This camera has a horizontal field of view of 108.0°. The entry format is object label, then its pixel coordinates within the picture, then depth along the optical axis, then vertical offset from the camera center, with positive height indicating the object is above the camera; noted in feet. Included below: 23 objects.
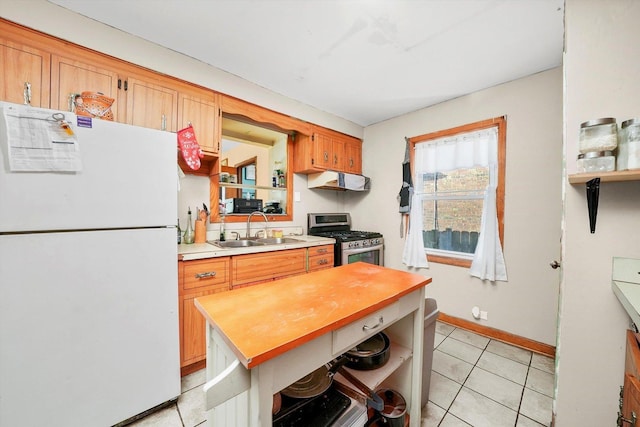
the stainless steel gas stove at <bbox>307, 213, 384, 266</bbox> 9.44 -1.06
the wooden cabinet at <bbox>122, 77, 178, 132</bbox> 5.96 +2.82
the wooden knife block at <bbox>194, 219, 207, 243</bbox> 7.56 -0.71
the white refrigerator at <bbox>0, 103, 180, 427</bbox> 3.62 -1.31
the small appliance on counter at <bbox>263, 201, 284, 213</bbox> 9.89 +0.19
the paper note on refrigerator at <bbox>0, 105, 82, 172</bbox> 3.58 +1.08
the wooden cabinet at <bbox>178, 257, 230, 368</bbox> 5.78 -2.19
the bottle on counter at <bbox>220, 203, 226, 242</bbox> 8.19 -0.41
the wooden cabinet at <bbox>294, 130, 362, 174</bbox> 10.14 +2.77
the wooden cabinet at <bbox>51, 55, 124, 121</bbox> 5.09 +2.95
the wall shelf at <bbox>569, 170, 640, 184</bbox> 3.14 +0.60
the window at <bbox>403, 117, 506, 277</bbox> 8.07 +0.94
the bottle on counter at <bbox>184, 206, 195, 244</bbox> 7.39 -0.77
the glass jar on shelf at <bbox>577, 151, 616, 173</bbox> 3.40 +0.84
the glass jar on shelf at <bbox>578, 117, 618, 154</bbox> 3.43 +1.25
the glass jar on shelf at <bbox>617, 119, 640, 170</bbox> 3.17 +1.02
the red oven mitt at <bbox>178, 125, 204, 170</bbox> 6.56 +1.82
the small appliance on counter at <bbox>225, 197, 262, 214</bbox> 8.79 +0.23
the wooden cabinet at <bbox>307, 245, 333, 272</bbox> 8.58 -1.72
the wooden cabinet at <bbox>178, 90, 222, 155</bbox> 6.79 +2.84
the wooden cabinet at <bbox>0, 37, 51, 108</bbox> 4.63 +2.76
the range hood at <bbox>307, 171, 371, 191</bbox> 10.23 +1.47
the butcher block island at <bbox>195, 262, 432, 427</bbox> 2.14 -1.31
